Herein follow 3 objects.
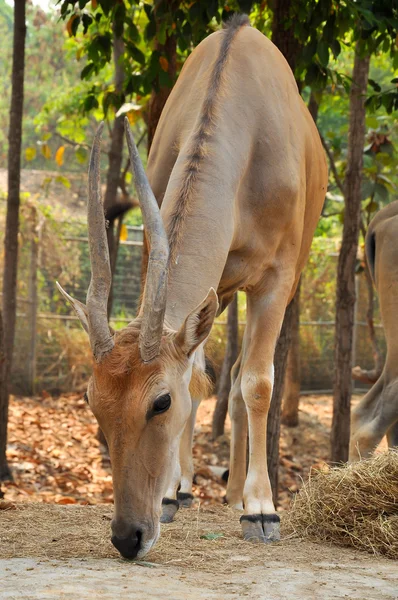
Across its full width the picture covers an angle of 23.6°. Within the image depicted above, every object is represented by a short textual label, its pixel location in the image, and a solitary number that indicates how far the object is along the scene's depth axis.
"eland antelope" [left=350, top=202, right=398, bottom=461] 6.58
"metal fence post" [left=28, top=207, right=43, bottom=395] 13.05
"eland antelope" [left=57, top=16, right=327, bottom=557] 3.71
